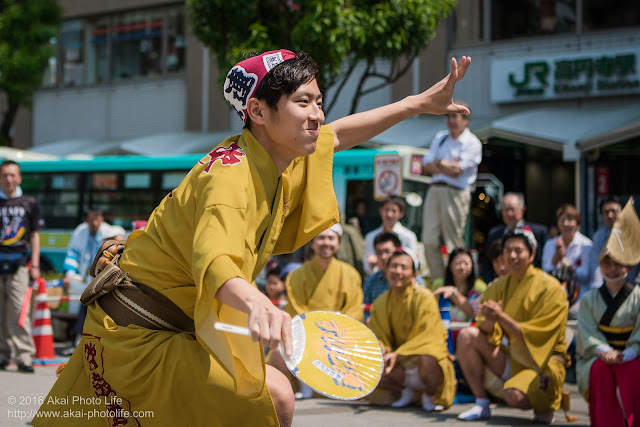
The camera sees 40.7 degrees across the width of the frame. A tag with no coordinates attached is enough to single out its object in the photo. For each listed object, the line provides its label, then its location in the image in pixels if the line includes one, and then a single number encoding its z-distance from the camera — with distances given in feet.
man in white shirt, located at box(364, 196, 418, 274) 29.73
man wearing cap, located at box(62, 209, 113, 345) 35.53
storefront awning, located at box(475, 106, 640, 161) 39.01
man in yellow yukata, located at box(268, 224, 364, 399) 25.80
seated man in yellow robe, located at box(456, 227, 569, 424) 21.07
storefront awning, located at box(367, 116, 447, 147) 49.57
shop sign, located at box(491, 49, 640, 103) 49.29
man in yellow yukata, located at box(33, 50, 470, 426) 7.77
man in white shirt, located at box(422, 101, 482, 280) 29.09
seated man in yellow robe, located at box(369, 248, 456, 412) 22.82
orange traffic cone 29.58
